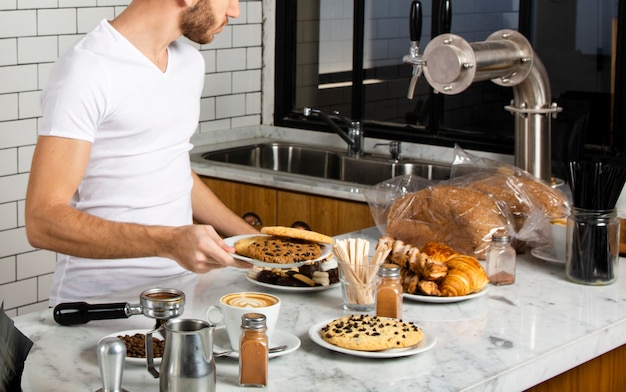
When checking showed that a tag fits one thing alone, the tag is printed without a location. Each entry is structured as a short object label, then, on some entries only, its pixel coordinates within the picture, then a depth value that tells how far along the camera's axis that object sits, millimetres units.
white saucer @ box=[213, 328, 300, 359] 1913
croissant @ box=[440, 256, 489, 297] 2318
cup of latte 1904
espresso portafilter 1918
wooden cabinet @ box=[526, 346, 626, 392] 2186
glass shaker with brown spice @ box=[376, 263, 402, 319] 2145
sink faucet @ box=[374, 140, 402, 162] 4328
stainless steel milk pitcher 1629
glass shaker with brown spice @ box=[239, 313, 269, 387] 1771
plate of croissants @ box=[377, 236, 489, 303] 2320
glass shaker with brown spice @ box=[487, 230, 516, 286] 2484
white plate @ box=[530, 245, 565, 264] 2678
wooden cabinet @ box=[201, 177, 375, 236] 3783
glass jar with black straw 2453
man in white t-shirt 2287
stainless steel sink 4297
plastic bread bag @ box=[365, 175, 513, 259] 2707
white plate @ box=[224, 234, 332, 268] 2135
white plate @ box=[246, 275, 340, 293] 2367
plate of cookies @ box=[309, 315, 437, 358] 1925
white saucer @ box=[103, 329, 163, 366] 1835
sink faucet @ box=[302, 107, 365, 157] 4445
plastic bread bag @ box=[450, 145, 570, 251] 2781
